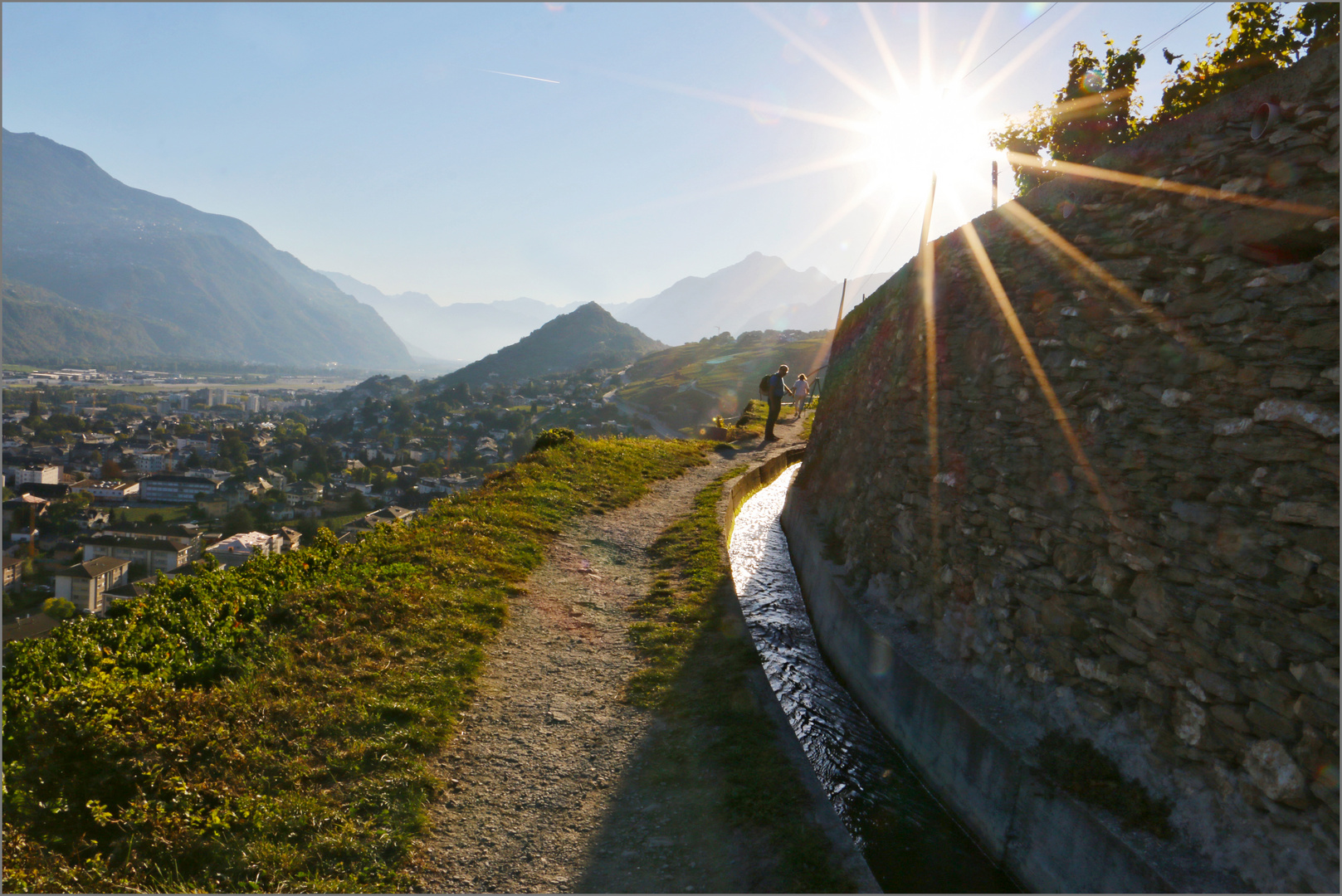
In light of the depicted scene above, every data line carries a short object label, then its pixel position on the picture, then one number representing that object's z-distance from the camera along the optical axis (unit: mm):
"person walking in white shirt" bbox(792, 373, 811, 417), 33250
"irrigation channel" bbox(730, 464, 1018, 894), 6516
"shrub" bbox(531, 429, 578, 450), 20062
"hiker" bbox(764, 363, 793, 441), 24328
